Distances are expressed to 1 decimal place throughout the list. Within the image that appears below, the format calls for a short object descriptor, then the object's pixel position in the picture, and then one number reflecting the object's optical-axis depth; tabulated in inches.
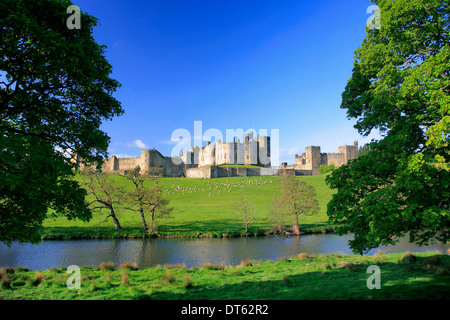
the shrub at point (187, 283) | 466.6
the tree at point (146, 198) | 1381.6
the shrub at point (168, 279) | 495.3
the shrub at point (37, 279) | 510.8
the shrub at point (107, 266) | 673.0
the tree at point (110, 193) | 1389.0
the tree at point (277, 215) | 1339.8
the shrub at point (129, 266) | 683.1
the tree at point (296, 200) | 1357.0
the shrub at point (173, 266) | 682.8
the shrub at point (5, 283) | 478.4
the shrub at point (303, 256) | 771.8
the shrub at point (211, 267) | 664.4
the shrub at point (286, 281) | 463.8
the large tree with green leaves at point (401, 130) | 335.6
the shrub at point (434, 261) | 513.5
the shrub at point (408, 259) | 583.6
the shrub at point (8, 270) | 601.0
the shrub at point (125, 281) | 482.4
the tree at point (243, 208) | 1412.0
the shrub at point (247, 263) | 702.5
